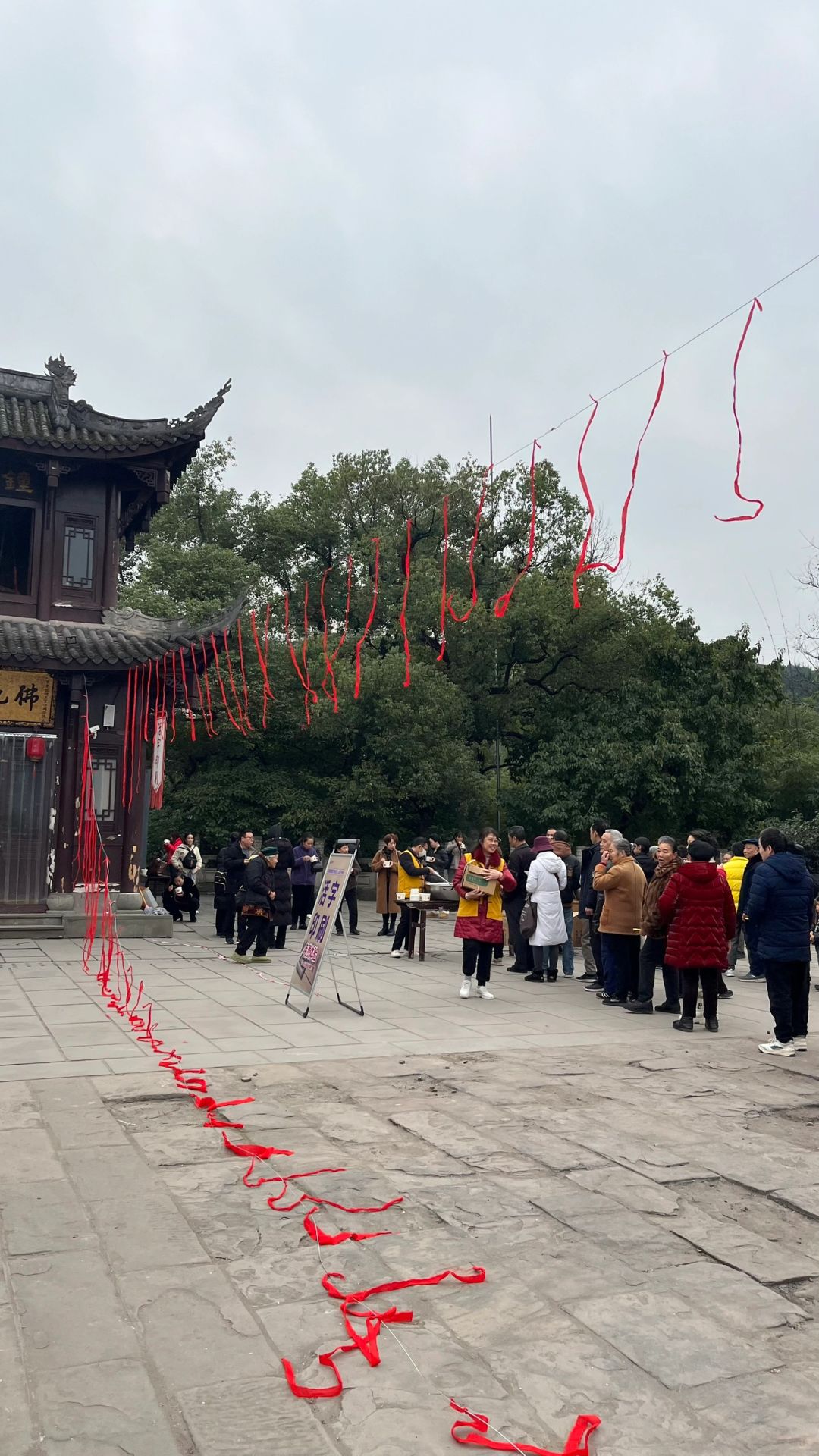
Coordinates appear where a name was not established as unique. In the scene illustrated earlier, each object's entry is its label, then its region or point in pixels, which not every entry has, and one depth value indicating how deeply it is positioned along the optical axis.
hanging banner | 17.89
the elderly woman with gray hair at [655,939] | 9.84
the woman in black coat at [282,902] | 13.95
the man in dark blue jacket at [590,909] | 11.83
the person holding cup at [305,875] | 16.36
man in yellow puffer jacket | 12.54
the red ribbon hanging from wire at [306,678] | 25.40
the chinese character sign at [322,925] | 9.35
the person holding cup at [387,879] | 16.27
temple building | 16.41
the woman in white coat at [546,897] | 11.85
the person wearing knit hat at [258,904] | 12.34
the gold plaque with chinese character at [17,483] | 17.17
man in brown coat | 10.28
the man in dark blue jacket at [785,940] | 8.18
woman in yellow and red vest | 10.41
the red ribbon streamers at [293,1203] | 3.14
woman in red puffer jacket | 8.89
